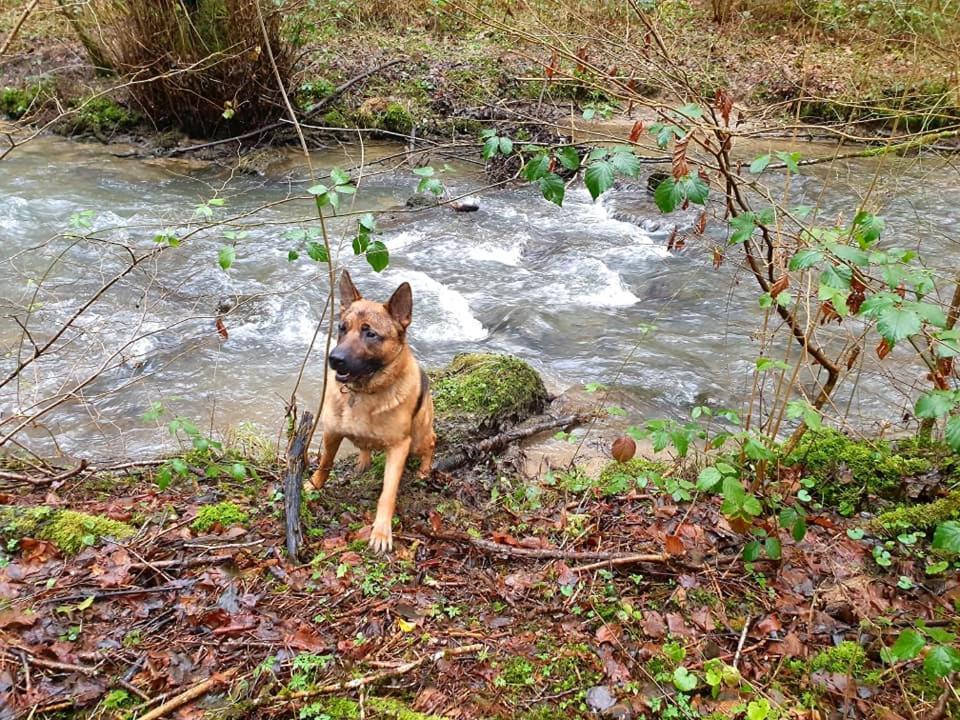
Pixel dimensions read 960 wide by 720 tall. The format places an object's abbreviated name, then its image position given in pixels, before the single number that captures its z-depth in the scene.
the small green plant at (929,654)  2.17
